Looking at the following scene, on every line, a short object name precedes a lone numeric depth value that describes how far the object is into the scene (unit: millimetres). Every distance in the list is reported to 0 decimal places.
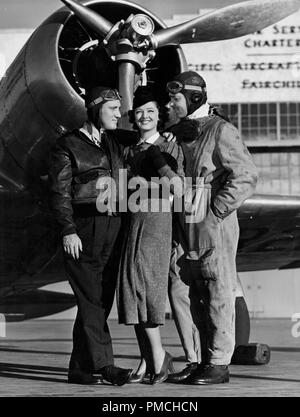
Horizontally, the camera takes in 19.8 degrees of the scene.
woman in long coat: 5270
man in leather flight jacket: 5418
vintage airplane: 7312
